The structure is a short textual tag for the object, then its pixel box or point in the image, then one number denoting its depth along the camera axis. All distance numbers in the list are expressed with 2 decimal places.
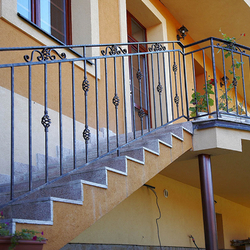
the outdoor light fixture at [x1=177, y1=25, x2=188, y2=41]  7.61
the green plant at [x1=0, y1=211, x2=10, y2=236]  1.72
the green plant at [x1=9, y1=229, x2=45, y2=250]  1.73
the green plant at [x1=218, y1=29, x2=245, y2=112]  3.93
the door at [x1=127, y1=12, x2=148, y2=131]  6.41
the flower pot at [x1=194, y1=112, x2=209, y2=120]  3.78
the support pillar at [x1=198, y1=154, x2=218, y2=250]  3.48
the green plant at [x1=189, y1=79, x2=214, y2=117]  3.81
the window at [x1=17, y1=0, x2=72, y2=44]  4.34
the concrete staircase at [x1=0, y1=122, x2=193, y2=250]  2.15
